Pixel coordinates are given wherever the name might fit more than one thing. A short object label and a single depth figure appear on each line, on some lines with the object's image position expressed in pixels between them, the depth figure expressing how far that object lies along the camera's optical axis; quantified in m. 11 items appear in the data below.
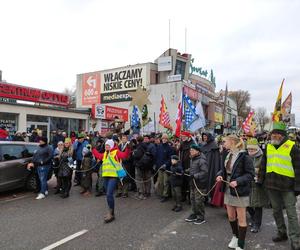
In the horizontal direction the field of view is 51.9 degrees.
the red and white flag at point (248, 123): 16.45
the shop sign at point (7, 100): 18.47
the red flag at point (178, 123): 10.51
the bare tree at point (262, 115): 97.19
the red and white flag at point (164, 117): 13.35
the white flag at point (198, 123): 11.24
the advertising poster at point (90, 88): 37.69
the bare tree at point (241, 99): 84.88
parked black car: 8.12
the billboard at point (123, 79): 34.28
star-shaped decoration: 12.81
